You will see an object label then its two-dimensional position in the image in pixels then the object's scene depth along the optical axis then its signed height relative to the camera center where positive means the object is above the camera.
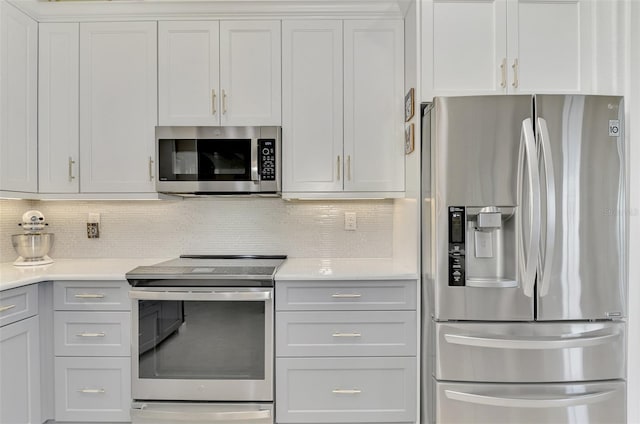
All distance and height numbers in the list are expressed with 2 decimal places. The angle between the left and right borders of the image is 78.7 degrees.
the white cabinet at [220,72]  2.33 +0.82
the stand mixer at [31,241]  2.32 -0.19
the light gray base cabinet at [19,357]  1.81 -0.72
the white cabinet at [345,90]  2.33 +0.71
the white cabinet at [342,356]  2.01 -0.76
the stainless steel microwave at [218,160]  2.27 +0.29
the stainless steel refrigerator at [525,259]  1.78 -0.23
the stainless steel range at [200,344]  2.00 -0.70
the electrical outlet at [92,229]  2.64 -0.14
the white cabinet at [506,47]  2.05 +0.86
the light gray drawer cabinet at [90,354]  2.03 -0.76
